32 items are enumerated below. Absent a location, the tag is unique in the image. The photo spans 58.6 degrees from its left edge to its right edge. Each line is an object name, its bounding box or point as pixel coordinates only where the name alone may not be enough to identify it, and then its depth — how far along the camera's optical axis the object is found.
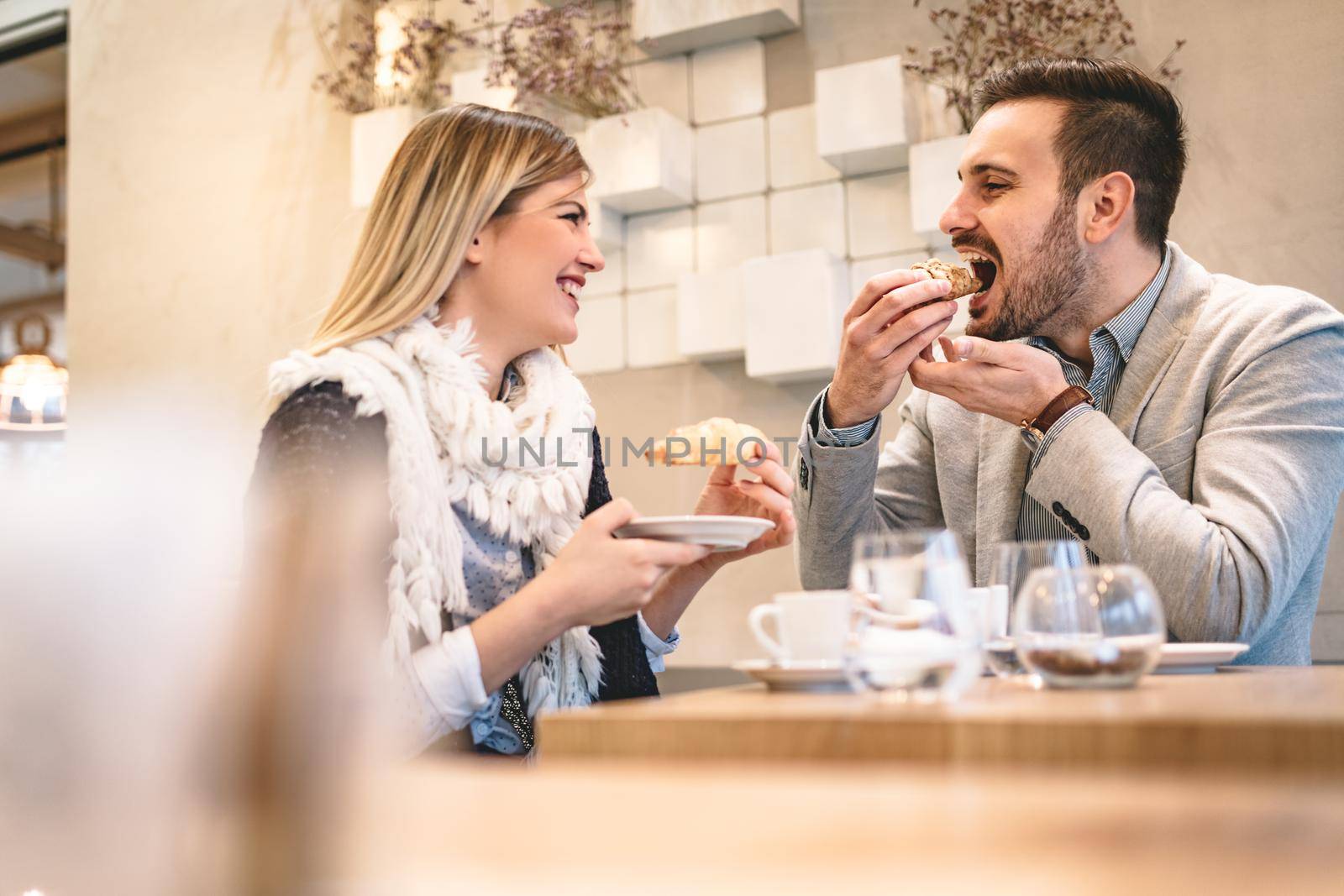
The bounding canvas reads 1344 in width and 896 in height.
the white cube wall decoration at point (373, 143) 3.57
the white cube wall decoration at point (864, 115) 2.90
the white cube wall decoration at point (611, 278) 3.39
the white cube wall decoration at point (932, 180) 2.82
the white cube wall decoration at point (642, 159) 3.19
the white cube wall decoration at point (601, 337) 3.39
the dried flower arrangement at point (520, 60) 3.29
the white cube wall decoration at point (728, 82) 3.23
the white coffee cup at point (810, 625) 1.12
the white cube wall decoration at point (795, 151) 3.15
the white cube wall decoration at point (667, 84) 3.34
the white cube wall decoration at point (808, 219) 3.12
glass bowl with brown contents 1.01
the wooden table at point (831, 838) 0.45
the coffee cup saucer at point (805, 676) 1.09
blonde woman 1.46
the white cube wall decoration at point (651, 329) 3.32
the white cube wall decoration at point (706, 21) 3.12
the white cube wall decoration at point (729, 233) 3.23
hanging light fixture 4.75
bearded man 1.64
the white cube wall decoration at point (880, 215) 3.03
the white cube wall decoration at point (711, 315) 3.12
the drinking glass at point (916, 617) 0.92
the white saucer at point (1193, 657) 1.23
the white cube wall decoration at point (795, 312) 2.97
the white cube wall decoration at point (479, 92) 3.42
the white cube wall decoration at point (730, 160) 3.24
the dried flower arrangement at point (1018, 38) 2.75
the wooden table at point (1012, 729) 0.74
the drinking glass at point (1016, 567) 1.06
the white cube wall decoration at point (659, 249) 3.32
